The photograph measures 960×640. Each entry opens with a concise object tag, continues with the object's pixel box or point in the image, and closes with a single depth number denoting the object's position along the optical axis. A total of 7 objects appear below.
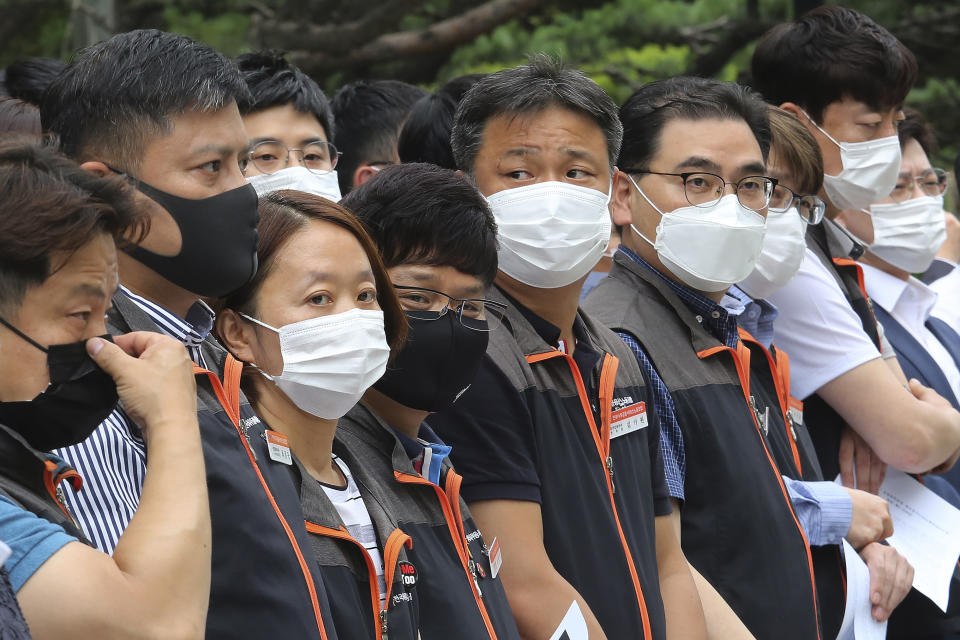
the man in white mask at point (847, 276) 8.66
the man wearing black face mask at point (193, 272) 4.76
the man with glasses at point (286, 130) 8.66
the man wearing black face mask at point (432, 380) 5.59
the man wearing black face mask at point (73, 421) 3.83
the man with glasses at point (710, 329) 7.42
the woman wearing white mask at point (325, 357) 5.25
